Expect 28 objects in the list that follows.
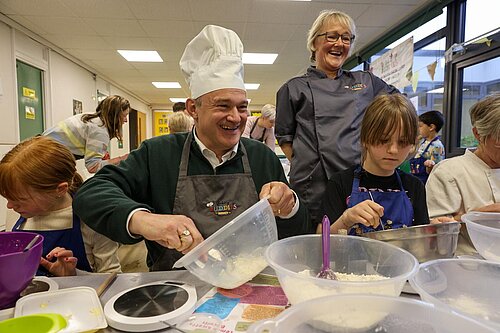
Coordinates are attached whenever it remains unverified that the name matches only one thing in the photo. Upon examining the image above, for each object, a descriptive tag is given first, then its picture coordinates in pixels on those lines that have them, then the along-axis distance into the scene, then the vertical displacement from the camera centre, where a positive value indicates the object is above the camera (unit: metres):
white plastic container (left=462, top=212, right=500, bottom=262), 0.71 -0.22
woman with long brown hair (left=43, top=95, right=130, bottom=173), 2.62 +0.07
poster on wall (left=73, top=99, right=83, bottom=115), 5.95 +0.59
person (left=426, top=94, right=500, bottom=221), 1.17 -0.14
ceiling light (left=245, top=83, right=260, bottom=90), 7.93 +1.28
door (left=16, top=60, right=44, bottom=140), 4.36 +0.54
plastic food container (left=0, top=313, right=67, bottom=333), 0.55 -0.31
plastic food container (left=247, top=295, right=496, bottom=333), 0.43 -0.24
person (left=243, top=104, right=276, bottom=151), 3.31 +0.09
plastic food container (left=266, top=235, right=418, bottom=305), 0.49 -0.23
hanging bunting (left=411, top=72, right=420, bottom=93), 3.97 +0.69
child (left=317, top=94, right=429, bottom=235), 1.06 -0.13
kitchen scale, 0.58 -0.32
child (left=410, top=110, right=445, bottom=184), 3.35 -0.02
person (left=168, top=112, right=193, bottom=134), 3.07 +0.15
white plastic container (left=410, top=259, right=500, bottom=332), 0.59 -0.27
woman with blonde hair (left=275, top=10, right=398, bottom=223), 1.40 +0.14
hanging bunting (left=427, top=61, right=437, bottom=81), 3.71 +0.78
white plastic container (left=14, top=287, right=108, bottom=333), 0.58 -0.32
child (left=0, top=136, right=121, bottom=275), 1.03 -0.20
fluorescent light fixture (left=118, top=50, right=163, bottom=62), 5.26 +1.36
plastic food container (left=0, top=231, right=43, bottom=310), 0.63 -0.26
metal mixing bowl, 0.71 -0.21
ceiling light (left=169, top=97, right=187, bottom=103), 10.24 +1.24
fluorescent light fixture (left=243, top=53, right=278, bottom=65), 5.44 +1.36
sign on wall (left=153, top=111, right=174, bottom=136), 11.90 +0.67
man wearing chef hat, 1.00 -0.09
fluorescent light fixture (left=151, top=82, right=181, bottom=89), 7.80 +1.29
